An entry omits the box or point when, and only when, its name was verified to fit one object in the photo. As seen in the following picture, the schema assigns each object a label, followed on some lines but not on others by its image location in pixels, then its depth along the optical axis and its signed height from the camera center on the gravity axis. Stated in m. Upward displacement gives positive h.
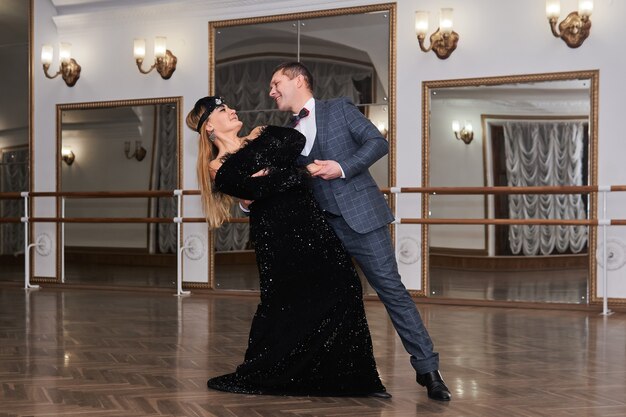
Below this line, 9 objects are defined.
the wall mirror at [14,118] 9.68 +0.78
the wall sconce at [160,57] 8.77 +1.35
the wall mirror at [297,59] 7.98 +1.18
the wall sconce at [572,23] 7.07 +1.36
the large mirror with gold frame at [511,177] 7.25 +0.11
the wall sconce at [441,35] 7.58 +1.36
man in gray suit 3.60 -0.04
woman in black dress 3.63 -0.35
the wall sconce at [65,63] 9.34 +1.36
